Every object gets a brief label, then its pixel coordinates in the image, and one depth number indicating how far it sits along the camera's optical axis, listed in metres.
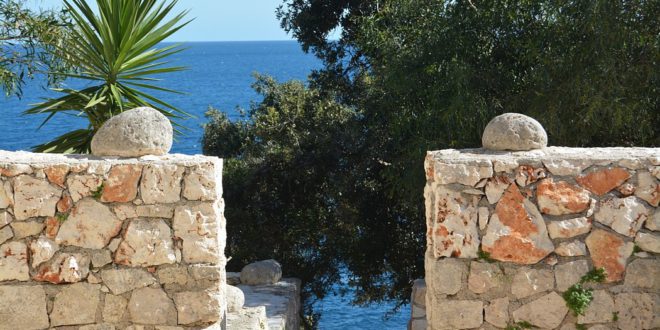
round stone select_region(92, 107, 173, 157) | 5.68
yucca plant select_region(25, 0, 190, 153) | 7.18
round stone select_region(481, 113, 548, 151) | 5.66
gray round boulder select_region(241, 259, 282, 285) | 10.94
